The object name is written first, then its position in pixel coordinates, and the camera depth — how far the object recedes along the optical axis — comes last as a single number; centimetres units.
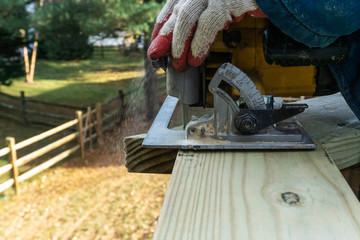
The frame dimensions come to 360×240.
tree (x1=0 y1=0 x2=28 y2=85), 719
